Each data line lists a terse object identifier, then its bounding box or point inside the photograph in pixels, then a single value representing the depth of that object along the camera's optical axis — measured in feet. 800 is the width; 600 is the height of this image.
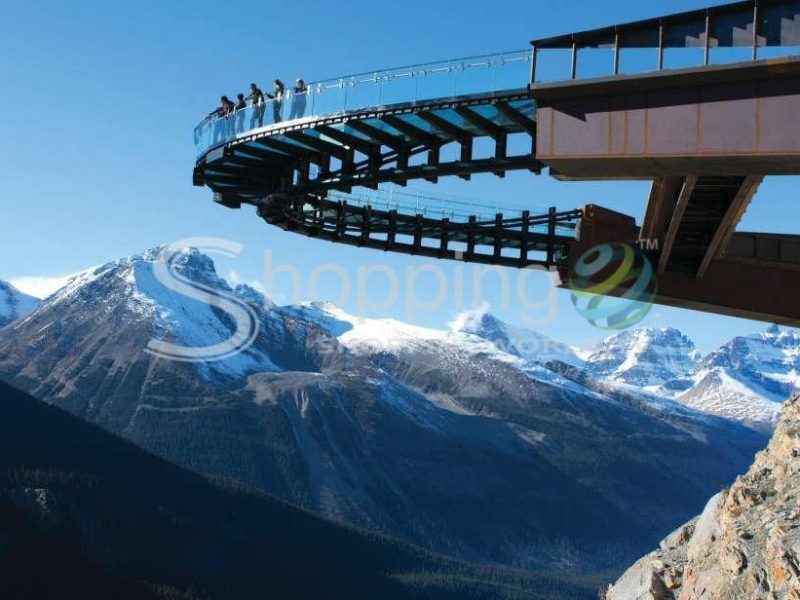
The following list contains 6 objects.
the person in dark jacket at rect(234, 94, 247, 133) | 139.44
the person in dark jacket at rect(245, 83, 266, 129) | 136.15
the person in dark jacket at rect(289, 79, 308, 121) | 129.70
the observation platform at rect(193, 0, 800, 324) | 96.89
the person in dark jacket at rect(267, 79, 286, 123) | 133.18
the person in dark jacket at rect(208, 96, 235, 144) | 142.72
